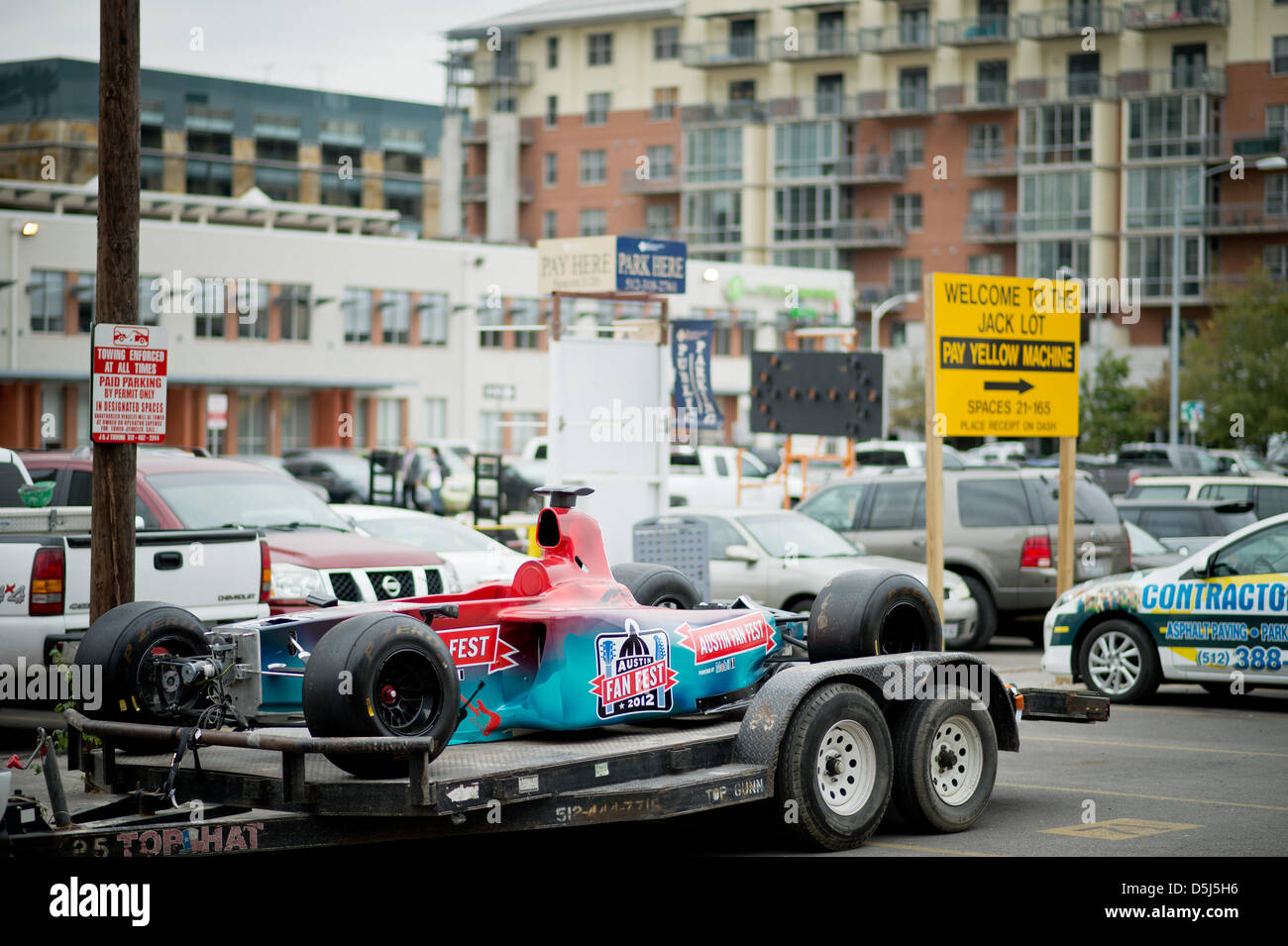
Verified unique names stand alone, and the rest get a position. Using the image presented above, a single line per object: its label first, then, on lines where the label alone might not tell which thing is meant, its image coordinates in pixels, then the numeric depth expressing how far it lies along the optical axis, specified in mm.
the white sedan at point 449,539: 14898
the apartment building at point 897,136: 74312
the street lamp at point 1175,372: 47181
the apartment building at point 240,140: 85438
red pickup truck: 12281
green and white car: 12734
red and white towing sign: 9734
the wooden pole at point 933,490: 14414
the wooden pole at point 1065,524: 15977
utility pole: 9742
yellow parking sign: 14641
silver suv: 17609
